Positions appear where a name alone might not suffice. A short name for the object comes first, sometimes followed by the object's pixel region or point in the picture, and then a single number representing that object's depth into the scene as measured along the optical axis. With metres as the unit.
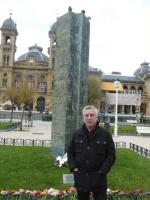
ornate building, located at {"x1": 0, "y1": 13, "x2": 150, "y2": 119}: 61.75
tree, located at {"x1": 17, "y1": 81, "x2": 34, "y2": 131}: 41.56
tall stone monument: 9.28
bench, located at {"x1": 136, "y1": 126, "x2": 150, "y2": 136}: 25.60
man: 4.06
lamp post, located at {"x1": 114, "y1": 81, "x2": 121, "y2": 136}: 23.36
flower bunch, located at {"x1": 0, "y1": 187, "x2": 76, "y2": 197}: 4.92
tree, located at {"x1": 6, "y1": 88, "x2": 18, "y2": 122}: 43.38
